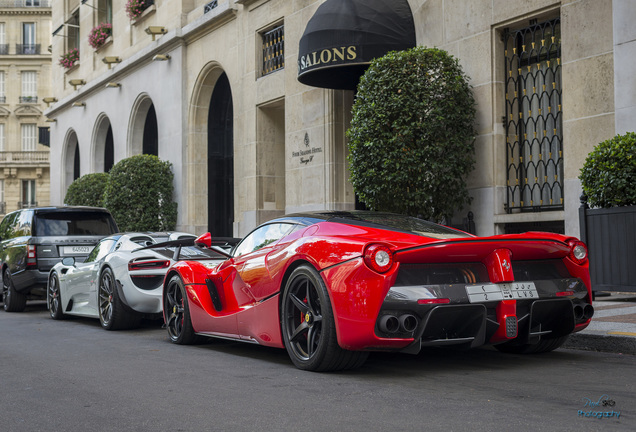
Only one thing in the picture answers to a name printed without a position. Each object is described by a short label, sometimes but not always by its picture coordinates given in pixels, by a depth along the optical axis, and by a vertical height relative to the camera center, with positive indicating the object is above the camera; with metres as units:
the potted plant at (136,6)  25.75 +7.09
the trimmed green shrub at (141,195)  22.28 +0.88
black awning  13.86 +3.31
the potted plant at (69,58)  33.53 +7.13
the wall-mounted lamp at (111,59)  27.88 +5.82
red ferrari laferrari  5.44 -0.48
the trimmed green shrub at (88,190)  26.88 +1.26
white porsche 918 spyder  9.62 -0.64
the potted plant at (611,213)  9.43 +0.08
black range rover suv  13.18 -0.25
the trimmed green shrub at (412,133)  12.05 +1.36
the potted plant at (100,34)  29.14 +7.08
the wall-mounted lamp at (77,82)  31.66 +5.77
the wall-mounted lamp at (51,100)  36.42 +5.83
